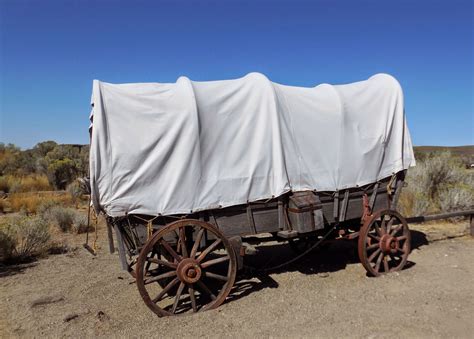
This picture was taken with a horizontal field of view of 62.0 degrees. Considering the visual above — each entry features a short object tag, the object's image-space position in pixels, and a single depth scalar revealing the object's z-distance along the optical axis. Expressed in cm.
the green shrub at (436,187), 936
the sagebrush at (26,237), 705
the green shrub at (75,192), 1371
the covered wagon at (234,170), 440
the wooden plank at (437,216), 647
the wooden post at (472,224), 768
